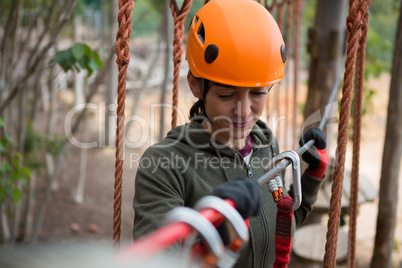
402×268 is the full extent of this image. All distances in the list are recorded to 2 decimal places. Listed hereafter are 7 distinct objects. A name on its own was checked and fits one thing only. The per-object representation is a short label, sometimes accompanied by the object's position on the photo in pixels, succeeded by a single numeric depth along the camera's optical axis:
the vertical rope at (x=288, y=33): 2.79
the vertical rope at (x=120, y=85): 1.20
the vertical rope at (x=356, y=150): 1.71
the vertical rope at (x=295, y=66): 3.04
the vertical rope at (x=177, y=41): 1.52
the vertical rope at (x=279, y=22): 2.37
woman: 1.16
